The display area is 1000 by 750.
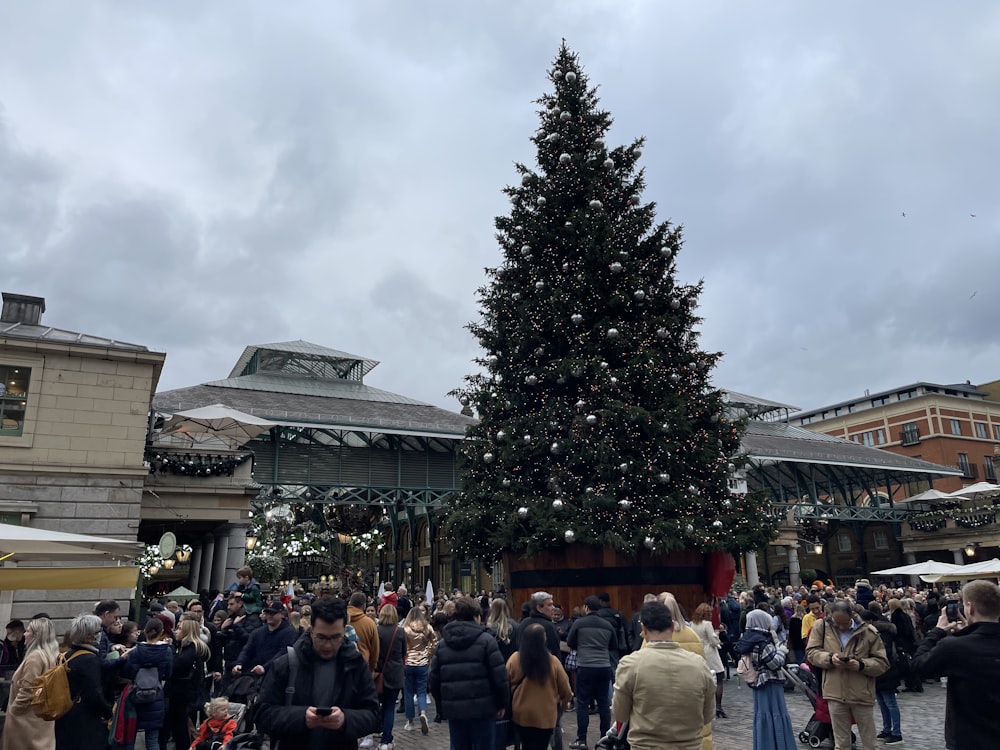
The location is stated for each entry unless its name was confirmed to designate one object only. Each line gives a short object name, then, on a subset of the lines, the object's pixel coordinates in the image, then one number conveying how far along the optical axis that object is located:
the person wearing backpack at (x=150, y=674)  7.34
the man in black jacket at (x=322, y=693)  3.94
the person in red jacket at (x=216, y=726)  7.11
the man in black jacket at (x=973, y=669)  4.18
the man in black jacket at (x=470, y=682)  6.26
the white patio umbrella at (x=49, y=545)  9.38
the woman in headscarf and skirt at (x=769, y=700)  7.22
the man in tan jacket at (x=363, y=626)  8.84
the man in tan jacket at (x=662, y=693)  4.60
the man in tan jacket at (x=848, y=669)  7.11
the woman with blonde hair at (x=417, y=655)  10.71
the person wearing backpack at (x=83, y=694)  6.39
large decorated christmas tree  13.73
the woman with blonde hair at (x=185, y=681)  8.23
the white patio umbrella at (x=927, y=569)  19.26
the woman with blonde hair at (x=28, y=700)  6.12
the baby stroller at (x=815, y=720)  8.80
